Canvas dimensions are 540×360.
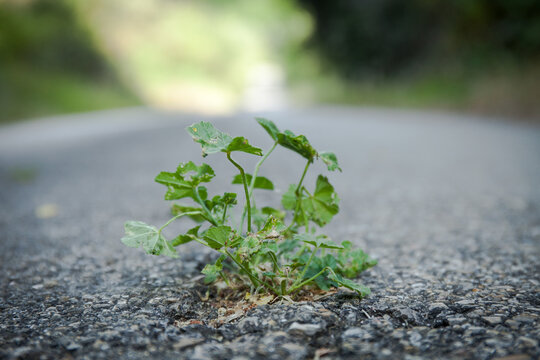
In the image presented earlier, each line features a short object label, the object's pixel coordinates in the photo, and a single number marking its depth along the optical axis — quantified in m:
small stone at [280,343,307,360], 0.70
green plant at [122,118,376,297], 0.73
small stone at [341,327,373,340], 0.72
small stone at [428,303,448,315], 0.76
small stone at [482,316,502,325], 0.73
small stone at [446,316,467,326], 0.74
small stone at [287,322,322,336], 0.72
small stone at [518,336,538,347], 0.70
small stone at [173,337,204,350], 0.71
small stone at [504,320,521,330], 0.72
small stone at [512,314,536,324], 0.73
